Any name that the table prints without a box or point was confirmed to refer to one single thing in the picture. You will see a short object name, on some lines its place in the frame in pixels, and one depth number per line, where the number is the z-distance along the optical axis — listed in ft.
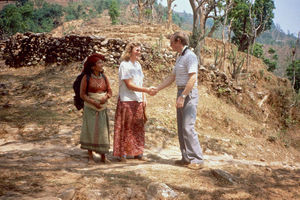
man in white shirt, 9.82
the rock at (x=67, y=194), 6.28
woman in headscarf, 10.08
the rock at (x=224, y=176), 8.94
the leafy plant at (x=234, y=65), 33.29
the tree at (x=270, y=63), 78.29
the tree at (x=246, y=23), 68.12
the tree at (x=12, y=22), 115.59
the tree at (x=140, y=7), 70.30
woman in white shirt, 10.31
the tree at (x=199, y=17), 33.03
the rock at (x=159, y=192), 7.11
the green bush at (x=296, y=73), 69.10
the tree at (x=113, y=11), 125.70
